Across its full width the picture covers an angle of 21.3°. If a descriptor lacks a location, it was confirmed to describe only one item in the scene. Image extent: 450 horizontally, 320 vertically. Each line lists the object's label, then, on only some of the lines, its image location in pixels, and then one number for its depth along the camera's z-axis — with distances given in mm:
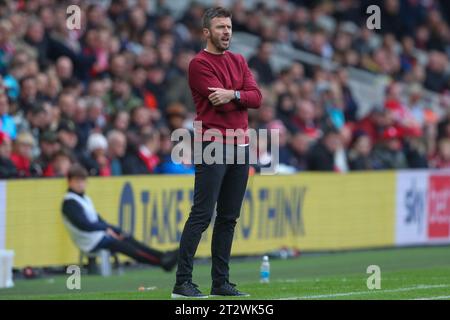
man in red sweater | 10656
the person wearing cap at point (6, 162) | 16047
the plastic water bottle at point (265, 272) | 13227
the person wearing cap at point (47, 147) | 17000
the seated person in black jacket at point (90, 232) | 16172
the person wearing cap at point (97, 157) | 17578
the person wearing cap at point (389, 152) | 22609
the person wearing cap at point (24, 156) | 16359
